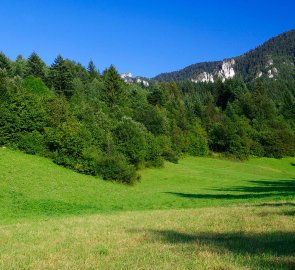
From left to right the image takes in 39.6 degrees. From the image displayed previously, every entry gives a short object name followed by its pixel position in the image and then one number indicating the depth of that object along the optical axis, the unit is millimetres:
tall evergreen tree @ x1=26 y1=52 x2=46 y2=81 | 118375
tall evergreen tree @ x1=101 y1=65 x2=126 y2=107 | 117144
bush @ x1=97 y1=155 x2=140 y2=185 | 63000
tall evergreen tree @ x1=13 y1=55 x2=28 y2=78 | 120544
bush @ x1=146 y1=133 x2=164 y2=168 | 82769
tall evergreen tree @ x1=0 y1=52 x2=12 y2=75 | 115631
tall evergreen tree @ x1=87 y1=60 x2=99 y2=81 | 169875
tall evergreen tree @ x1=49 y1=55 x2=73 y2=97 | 109375
